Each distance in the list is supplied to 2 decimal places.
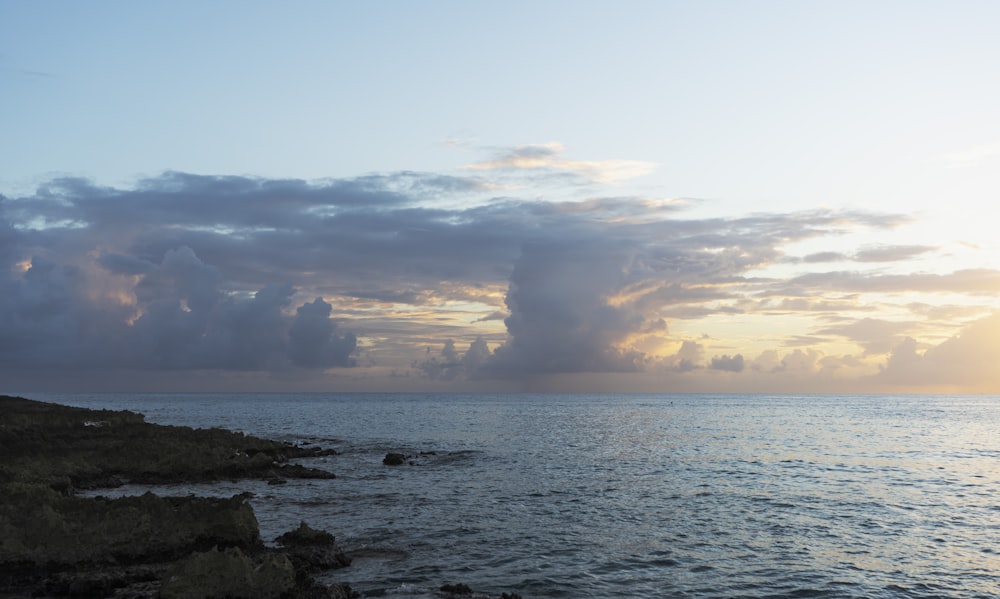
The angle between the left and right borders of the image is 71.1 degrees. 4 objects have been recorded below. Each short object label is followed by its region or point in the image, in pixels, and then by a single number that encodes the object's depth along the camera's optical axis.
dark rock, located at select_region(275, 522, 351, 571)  27.08
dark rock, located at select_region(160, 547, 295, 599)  21.34
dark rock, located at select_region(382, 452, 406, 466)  63.70
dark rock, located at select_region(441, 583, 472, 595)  24.33
